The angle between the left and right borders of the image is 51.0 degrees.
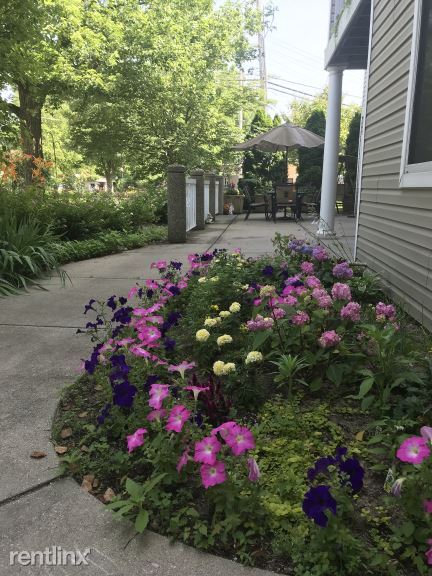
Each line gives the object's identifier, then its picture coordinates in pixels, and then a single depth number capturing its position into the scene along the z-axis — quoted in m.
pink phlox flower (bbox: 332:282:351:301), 2.47
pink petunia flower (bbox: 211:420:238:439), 1.44
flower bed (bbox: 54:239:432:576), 1.34
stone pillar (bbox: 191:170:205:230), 10.19
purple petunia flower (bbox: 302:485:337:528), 1.21
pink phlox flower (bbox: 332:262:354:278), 3.16
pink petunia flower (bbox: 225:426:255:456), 1.42
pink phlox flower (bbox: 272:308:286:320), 2.39
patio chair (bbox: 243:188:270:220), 12.76
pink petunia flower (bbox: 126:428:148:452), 1.58
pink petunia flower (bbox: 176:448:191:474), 1.50
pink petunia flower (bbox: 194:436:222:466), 1.40
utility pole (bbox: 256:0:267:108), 28.23
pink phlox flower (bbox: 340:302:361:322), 2.34
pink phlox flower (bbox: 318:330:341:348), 2.15
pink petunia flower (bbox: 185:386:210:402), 1.78
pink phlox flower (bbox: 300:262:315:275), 3.19
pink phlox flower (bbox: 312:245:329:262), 3.55
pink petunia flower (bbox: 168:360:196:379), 1.95
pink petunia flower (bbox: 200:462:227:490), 1.37
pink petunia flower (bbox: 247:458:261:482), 1.41
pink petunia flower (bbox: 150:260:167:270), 3.80
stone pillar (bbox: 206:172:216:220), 13.56
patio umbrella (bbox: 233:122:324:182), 11.72
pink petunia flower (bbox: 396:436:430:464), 1.33
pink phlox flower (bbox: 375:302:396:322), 2.46
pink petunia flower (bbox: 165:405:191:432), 1.56
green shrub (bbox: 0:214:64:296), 4.78
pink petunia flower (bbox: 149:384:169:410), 1.69
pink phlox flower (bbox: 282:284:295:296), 2.68
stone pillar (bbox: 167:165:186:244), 8.04
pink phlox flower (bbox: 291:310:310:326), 2.30
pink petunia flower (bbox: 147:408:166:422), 1.69
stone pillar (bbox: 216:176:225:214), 16.31
